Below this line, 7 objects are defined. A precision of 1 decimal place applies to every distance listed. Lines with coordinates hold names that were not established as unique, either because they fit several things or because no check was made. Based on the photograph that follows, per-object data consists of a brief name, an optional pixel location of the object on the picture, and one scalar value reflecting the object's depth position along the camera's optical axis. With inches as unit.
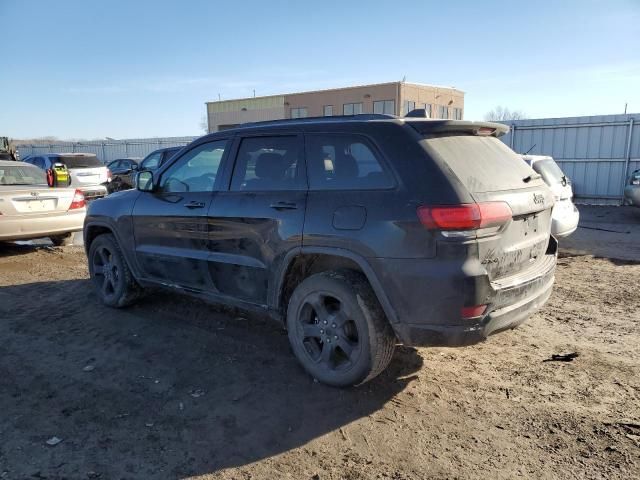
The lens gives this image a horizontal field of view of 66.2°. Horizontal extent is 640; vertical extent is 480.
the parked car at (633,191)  464.8
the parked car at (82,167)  638.5
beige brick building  1472.7
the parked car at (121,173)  770.2
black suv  119.7
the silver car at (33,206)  303.3
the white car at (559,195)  294.5
